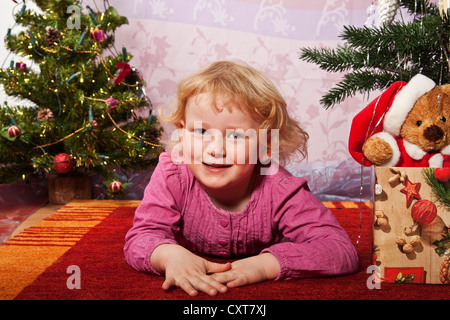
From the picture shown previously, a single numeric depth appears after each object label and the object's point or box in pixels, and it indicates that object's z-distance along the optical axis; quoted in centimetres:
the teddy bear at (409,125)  82
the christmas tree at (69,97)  160
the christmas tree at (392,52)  84
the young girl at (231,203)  81
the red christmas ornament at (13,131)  148
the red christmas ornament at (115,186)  162
